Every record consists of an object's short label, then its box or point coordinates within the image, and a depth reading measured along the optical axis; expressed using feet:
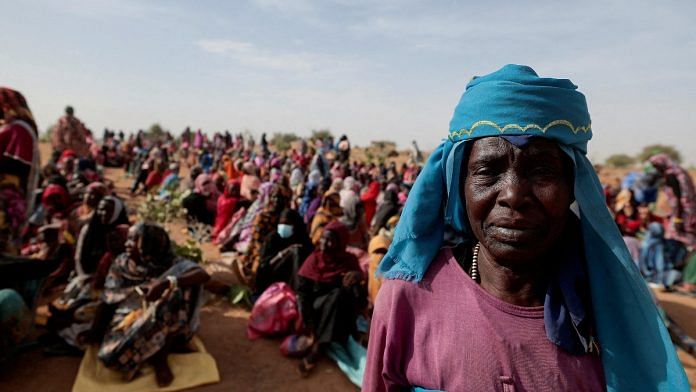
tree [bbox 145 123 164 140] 146.30
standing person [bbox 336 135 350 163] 63.49
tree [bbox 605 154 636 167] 131.23
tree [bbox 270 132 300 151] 128.76
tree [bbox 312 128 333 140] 131.75
